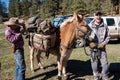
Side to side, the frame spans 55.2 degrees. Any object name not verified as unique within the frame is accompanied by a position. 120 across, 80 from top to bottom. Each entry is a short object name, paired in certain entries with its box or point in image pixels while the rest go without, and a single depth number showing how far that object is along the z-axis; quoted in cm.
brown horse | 318
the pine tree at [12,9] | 5326
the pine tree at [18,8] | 5185
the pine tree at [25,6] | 5243
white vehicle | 762
